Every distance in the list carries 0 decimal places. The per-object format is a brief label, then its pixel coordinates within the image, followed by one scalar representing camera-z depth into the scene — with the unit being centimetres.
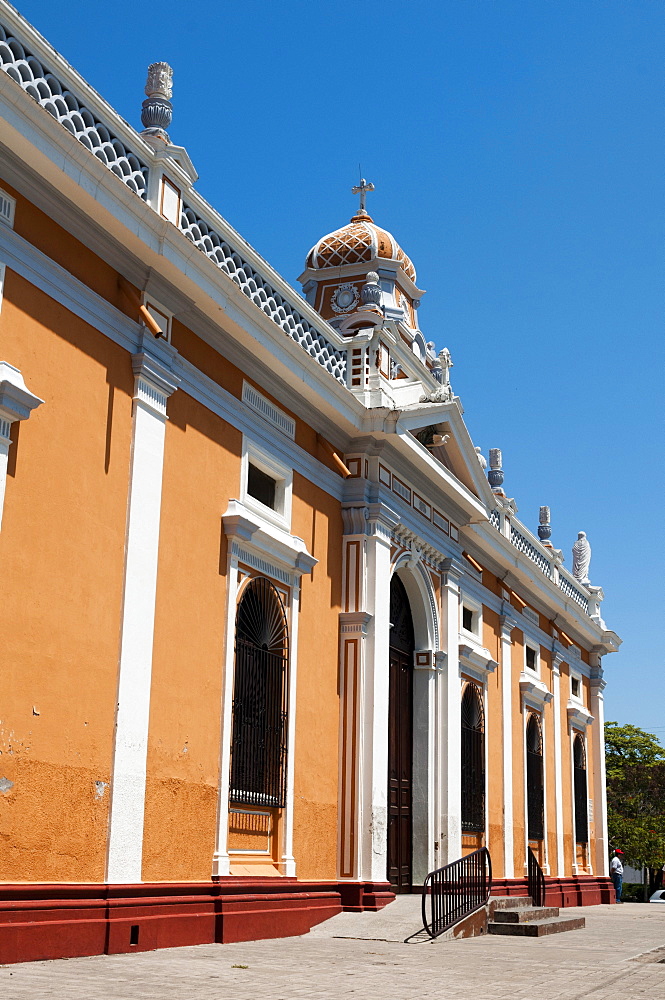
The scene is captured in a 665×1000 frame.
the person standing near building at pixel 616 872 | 3052
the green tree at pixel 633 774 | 4425
